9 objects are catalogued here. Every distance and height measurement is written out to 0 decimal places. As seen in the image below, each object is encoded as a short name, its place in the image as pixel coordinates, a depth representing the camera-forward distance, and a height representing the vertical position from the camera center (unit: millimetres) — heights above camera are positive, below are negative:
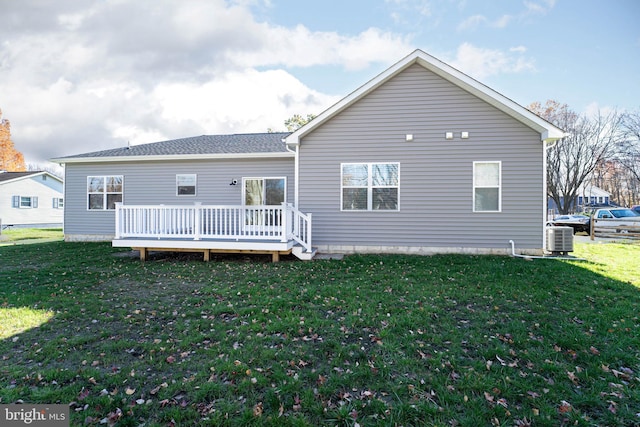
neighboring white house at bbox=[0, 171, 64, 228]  23094 +1007
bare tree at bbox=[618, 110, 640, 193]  24000 +6132
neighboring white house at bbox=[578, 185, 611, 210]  42625 +2593
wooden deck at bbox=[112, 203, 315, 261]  8281 -598
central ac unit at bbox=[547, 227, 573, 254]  8430 -697
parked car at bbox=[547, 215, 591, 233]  18109 -524
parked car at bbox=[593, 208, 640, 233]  15008 -178
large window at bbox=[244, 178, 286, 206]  11073 +800
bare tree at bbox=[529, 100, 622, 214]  24938 +5691
